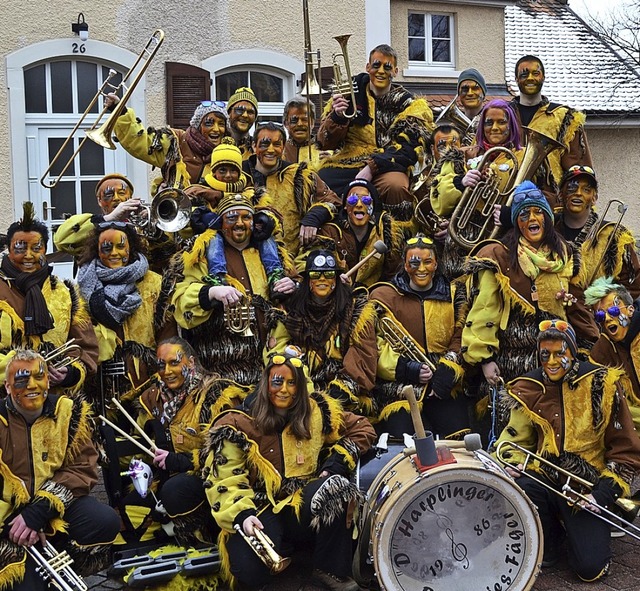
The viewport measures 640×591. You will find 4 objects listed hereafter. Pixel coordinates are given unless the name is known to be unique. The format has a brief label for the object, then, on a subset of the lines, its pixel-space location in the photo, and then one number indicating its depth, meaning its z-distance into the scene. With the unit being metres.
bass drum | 4.85
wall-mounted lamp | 11.89
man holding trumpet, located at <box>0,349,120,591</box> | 5.05
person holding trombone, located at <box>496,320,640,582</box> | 5.57
